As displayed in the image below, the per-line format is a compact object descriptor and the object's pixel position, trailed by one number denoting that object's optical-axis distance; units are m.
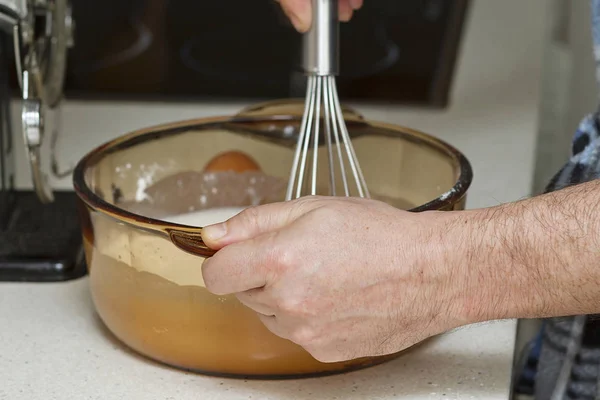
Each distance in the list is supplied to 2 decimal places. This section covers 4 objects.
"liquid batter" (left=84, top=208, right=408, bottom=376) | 0.91
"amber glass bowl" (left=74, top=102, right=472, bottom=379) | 0.91
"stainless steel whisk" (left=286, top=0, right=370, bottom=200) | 0.98
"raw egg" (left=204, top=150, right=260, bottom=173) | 1.11
